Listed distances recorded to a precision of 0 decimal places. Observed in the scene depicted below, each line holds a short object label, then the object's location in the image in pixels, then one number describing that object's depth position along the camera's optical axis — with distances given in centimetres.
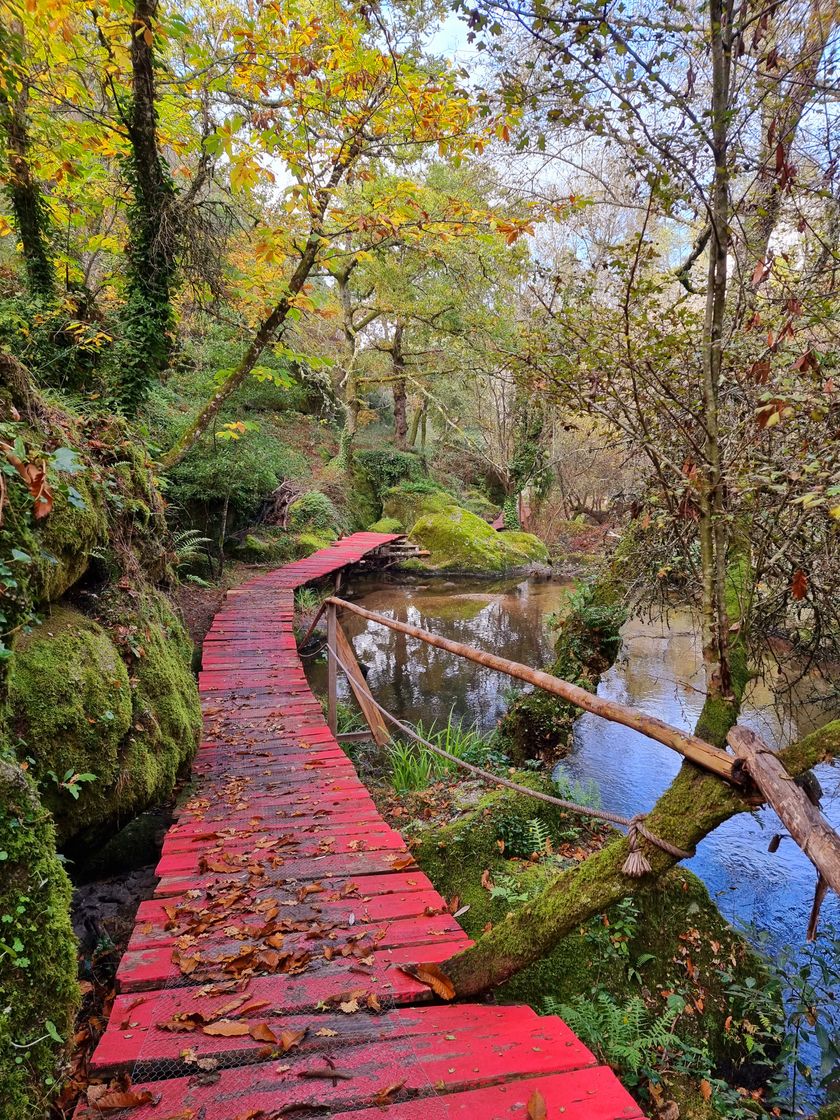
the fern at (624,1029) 281
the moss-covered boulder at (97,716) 263
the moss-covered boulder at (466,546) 1645
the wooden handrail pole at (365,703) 632
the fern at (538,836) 443
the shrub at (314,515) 1460
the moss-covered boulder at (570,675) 657
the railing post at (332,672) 598
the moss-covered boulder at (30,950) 155
